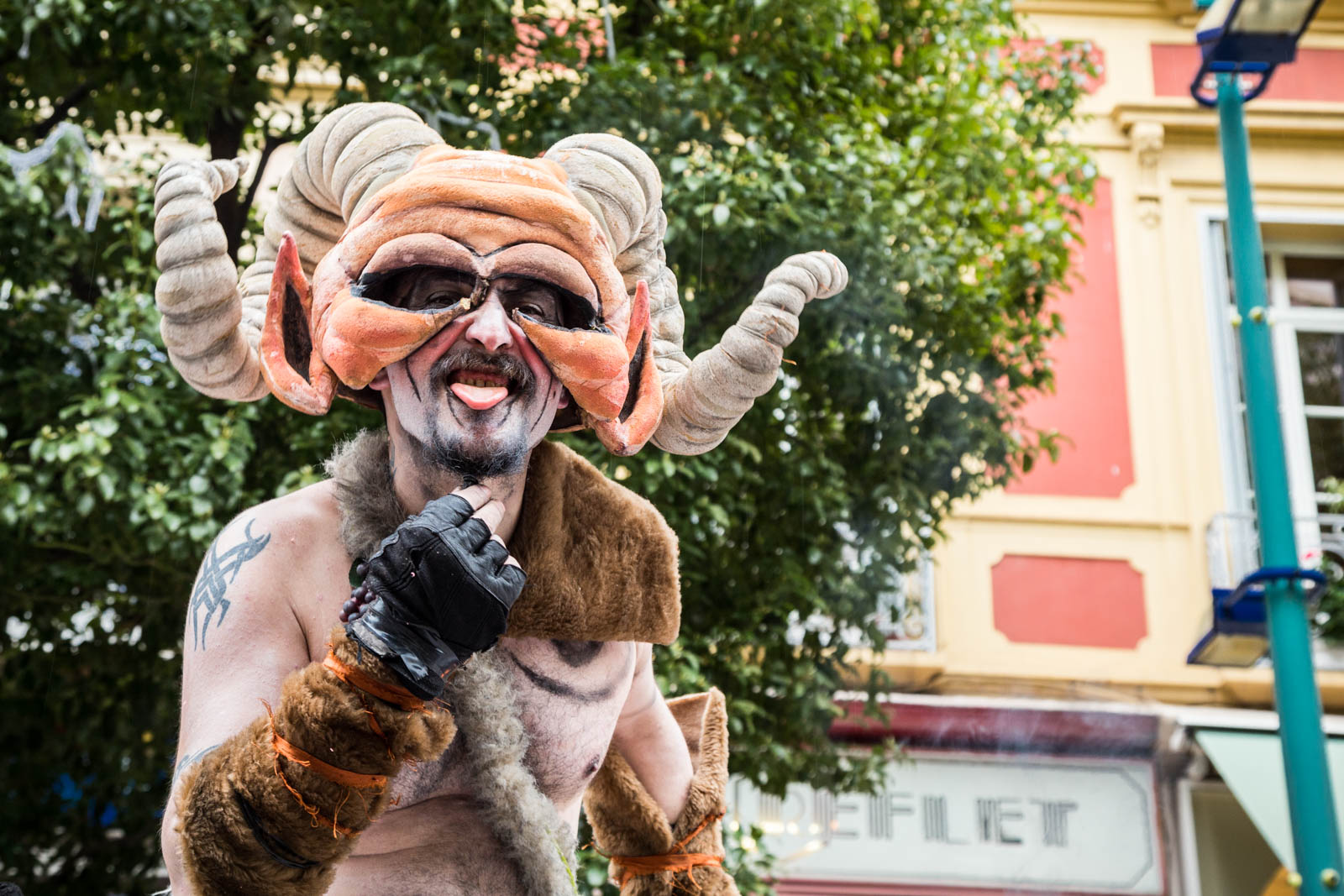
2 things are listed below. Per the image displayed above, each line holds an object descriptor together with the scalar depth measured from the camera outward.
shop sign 10.34
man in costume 2.12
